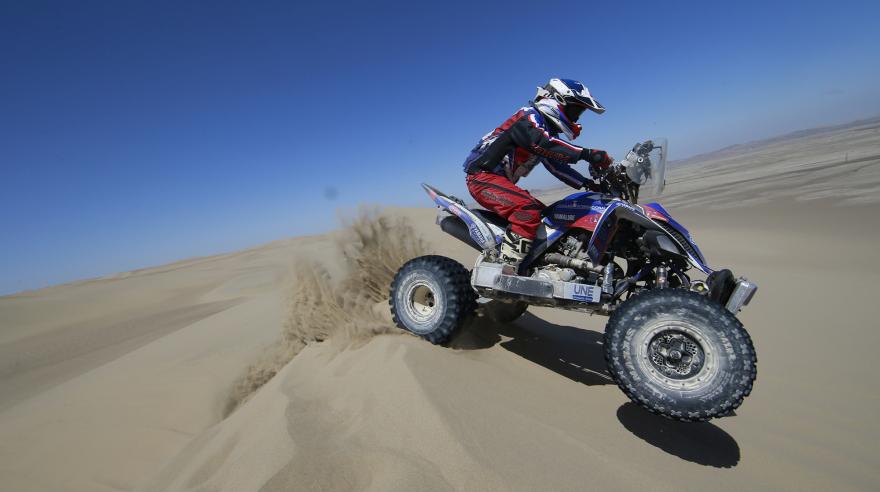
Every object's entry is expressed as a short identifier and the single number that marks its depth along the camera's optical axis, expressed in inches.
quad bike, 93.0
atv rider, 131.5
